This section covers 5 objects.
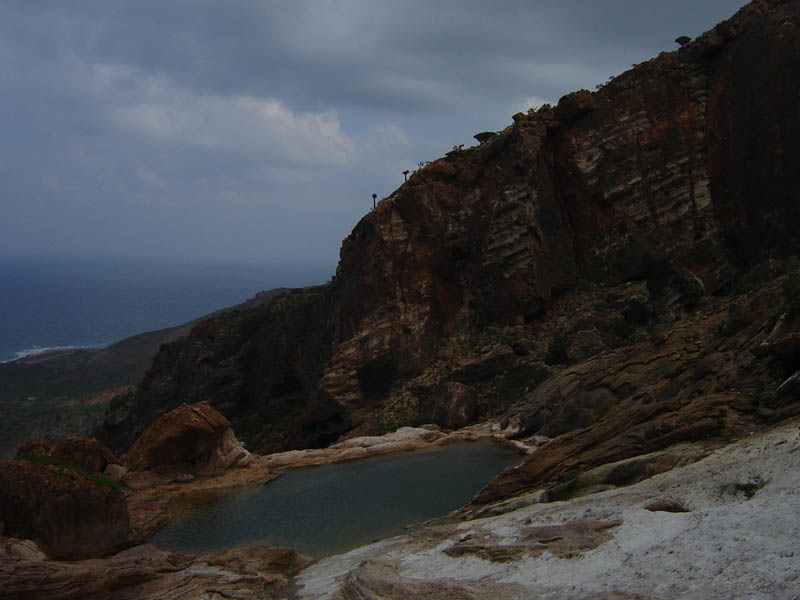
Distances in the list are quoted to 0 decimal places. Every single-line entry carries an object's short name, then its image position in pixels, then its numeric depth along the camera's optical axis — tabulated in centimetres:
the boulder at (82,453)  2530
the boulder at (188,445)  2736
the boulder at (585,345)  3228
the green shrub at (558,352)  3306
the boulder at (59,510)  1686
